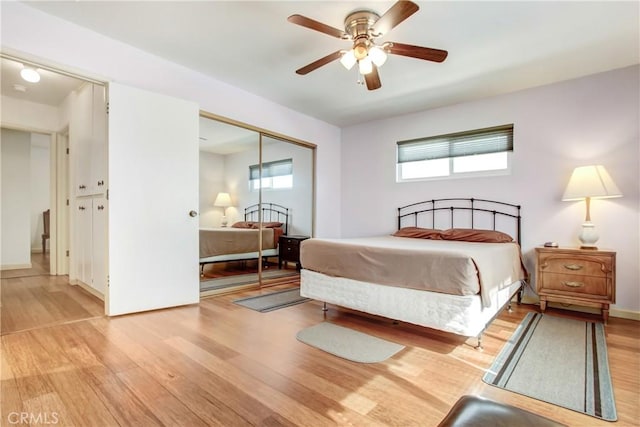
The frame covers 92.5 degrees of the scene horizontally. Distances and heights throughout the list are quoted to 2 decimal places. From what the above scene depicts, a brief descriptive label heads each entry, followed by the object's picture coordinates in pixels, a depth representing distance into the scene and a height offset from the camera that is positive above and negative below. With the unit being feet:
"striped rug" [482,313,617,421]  5.25 -3.21
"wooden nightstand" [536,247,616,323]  9.04 -2.01
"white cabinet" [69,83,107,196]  10.84 +2.92
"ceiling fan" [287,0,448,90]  7.11 +4.00
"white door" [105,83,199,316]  8.95 +0.40
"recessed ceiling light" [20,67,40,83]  10.70 +5.00
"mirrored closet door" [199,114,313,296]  12.17 +0.46
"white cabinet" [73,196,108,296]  10.82 -1.11
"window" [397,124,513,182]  12.43 +2.55
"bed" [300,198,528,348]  6.84 -1.61
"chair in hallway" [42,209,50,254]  20.93 -0.98
